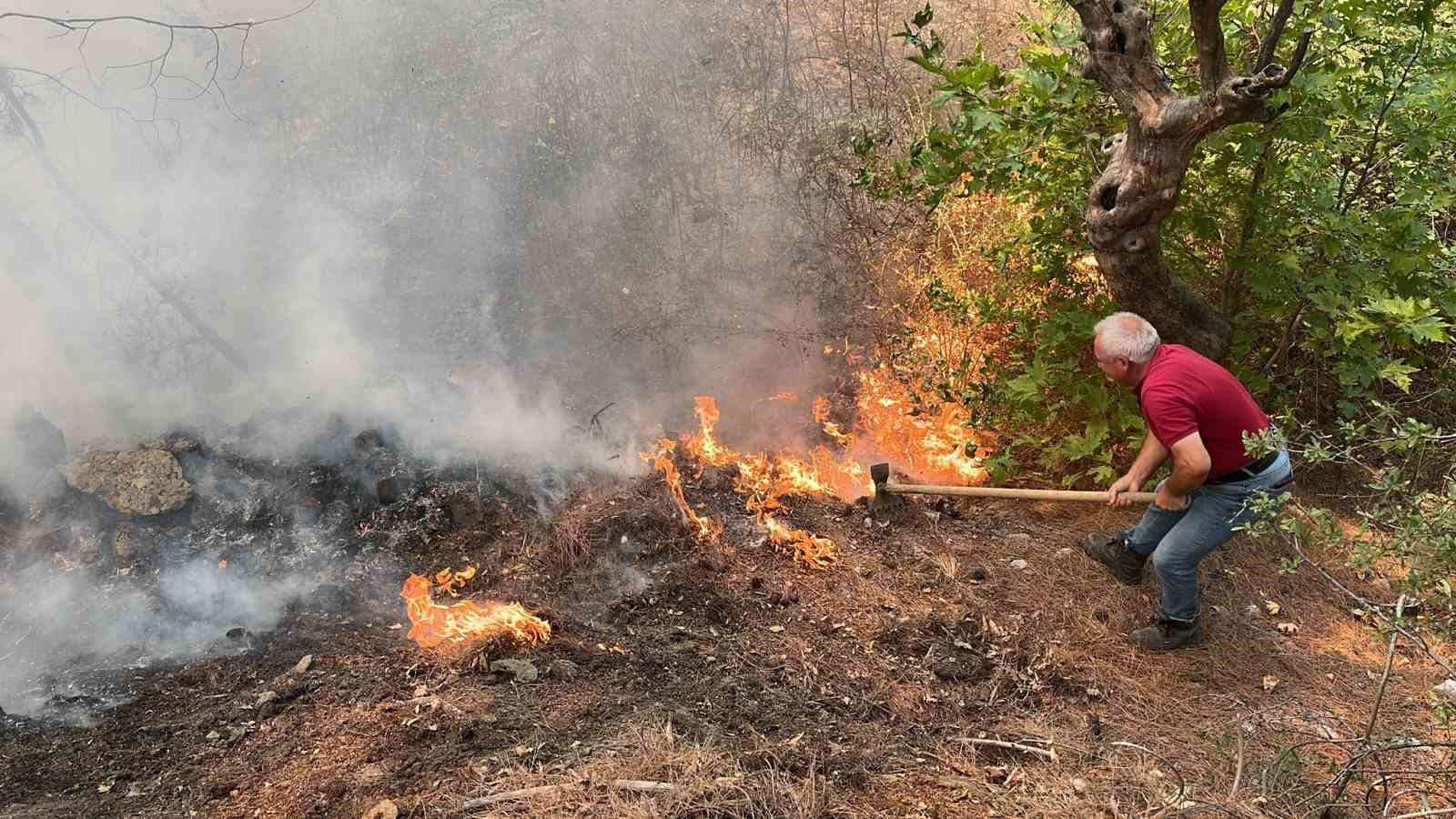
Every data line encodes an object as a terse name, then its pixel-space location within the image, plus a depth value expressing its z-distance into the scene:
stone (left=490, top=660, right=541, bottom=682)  4.03
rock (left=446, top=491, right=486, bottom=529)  5.35
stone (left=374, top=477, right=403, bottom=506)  5.41
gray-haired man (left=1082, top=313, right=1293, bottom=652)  3.62
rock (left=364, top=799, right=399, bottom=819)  3.11
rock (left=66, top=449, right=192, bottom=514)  5.14
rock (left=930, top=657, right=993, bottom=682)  4.07
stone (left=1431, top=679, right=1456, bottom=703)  3.59
